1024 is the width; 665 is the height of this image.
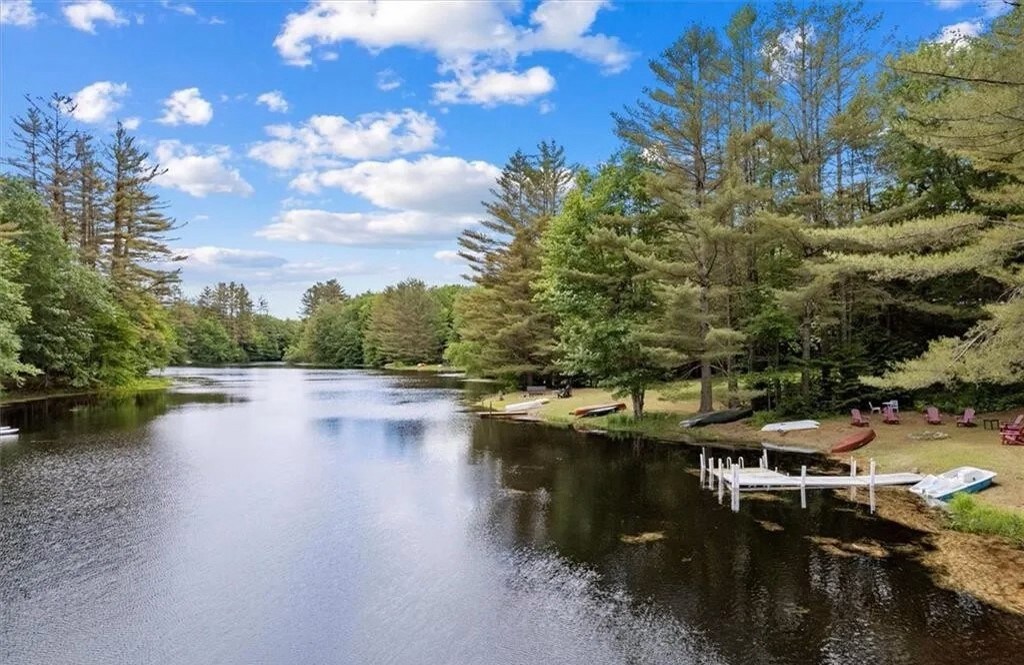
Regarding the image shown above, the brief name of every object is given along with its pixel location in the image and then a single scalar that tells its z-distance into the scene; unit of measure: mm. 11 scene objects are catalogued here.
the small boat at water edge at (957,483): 13562
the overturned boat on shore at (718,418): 23672
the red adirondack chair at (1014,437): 16438
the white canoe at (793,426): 21625
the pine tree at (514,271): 41781
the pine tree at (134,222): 48625
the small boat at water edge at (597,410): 28641
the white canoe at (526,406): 33094
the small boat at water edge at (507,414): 31494
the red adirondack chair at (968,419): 19469
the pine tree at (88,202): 46344
